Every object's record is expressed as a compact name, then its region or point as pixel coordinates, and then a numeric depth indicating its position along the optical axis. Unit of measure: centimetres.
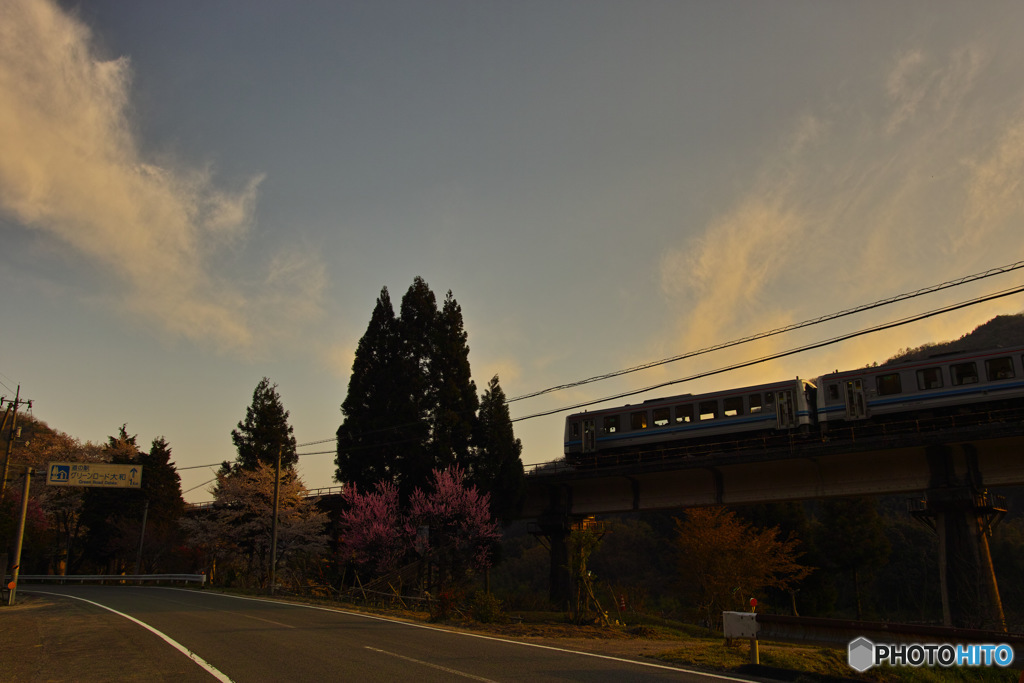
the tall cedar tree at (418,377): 4238
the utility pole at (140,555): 5167
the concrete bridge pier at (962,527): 2606
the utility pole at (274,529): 3239
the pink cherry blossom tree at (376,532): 3644
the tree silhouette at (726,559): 4156
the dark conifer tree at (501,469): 3938
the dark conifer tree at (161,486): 6128
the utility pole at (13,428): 2939
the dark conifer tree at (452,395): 4097
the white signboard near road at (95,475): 3203
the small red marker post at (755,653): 1100
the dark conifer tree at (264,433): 6253
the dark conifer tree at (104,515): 5831
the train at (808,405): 2914
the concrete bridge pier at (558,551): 3725
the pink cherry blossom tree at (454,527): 3634
